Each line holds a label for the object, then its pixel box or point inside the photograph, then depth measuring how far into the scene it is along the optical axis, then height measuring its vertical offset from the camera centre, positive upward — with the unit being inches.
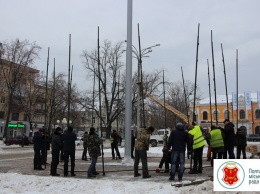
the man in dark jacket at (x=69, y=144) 460.8 -12.5
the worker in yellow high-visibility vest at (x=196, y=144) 447.8 -11.8
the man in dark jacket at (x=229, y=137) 490.3 -2.7
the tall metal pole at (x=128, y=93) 604.4 +77.0
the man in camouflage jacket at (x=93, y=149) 444.1 -18.8
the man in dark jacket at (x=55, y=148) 463.4 -18.5
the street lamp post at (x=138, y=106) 1012.5 +87.5
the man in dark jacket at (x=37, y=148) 535.5 -20.8
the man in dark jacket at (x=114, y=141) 776.1 -13.8
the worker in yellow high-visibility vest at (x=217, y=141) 476.1 -8.4
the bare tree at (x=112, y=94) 1930.4 +256.7
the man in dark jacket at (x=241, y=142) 625.3 -12.8
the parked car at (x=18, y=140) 1768.0 -27.3
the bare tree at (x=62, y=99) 2183.8 +241.5
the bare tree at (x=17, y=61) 1740.9 +395.7
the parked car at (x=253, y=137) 2336.1 -12.8
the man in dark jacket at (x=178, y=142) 402.6 -8.3
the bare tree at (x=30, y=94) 2042.3 +264.3
